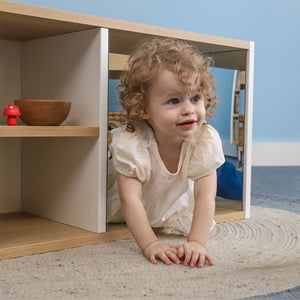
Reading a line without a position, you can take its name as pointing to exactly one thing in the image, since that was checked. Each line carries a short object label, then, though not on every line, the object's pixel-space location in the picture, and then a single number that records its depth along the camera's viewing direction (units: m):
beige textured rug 1.03
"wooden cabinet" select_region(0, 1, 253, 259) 1.24
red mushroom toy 1.20
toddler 1.23
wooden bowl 1.22
